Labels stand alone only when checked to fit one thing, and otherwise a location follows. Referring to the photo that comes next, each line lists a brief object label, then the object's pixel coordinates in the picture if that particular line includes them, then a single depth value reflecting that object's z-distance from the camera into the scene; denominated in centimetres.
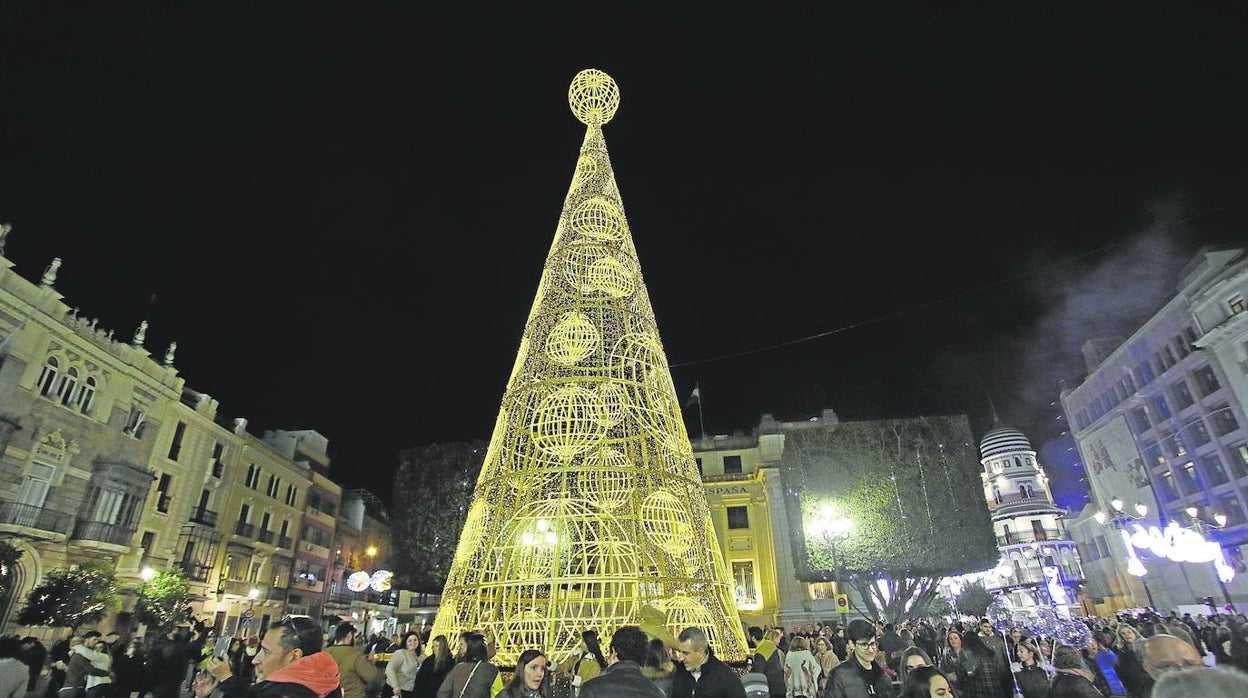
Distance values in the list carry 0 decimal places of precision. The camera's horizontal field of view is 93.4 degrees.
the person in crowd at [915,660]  470
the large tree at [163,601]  2075
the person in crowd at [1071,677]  436
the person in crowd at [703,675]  465
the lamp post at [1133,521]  1841
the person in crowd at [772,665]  784
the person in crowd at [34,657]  888
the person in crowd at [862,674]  556
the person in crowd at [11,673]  573
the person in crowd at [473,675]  515
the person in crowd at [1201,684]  193
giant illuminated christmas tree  949
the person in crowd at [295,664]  317
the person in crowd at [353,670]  565
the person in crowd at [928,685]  417
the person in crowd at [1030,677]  583
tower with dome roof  5222
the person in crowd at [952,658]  735
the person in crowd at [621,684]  307
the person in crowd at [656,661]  424
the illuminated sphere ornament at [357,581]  2559
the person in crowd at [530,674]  440
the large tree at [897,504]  2389
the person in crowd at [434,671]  730
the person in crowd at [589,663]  529
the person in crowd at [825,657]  866
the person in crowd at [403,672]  748
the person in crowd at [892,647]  1009
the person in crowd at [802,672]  811
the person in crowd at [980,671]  689
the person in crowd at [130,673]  923
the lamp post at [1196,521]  1714
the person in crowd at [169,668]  877
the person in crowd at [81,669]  796
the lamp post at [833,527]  2107
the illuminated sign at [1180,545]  1484
